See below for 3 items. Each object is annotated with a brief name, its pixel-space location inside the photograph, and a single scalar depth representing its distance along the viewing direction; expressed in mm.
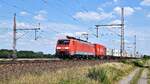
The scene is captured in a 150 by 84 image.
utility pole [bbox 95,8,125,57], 66188
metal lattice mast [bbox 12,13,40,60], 51441
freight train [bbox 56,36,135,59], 54750
